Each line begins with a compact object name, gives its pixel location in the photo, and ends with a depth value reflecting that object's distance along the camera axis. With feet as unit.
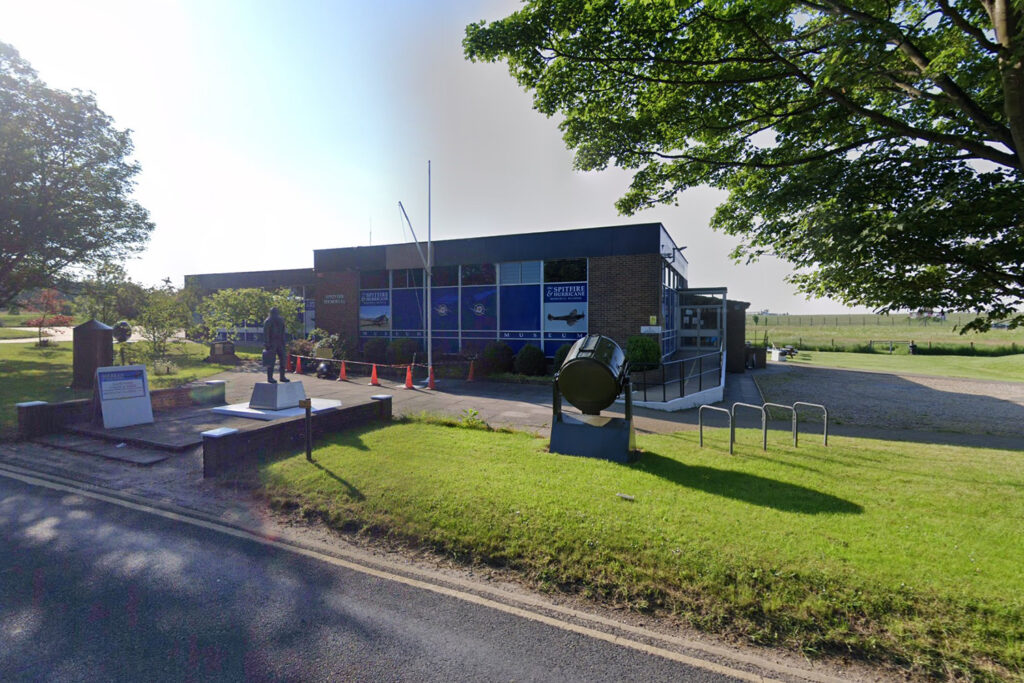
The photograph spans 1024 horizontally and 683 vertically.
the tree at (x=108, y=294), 74.49
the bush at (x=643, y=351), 49.16
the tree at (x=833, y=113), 18.25
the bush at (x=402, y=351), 65.21
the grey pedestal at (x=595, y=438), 21.85
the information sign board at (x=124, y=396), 29.07
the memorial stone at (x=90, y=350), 42.06
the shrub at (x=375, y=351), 67.67
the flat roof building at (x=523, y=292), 55.62
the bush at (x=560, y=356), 49.17
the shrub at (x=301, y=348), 68.74
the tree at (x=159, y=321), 62.03
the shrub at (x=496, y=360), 57.67
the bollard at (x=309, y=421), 22.20
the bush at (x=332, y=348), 68.13
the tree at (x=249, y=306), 75.72
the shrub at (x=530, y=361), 56.18
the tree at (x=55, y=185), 59.98
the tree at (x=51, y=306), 115.60
